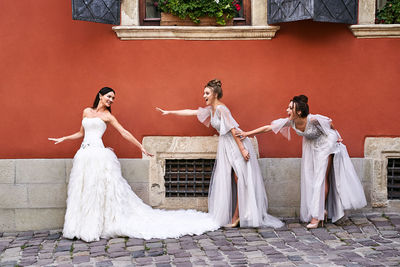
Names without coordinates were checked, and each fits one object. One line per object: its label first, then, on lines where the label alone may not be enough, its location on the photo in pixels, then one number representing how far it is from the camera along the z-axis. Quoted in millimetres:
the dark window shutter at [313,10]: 5684
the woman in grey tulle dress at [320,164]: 5617
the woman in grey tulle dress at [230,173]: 5691
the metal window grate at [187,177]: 6230
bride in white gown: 5379
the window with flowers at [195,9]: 5949
